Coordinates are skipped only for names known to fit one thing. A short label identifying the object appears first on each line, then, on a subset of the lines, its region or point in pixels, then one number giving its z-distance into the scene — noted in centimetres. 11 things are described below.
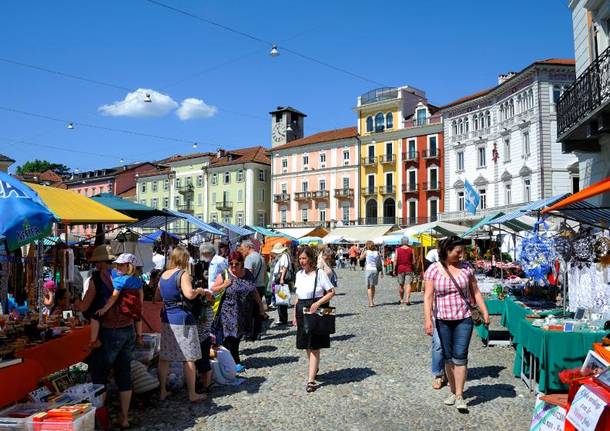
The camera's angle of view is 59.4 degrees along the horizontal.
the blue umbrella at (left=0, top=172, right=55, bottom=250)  389
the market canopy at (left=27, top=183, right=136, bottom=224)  634
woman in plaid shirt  521
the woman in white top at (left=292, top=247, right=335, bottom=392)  594
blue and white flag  2043
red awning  462
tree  7529
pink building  5462
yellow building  5044
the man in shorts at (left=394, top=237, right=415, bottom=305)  1380
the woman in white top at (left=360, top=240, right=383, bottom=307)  1348
